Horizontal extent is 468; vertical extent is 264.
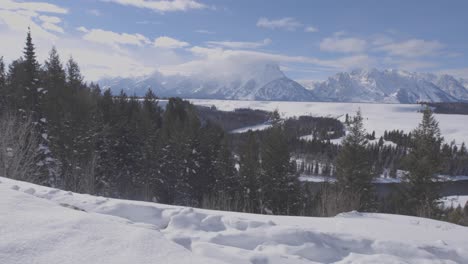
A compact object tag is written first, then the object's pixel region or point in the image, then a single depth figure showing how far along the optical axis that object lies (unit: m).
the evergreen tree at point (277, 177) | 26.45
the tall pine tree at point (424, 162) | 21.05
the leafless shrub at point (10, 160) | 11.48
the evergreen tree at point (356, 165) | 22.44
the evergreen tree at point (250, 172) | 29.28
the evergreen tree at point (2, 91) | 29.12
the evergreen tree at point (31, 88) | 24.12
